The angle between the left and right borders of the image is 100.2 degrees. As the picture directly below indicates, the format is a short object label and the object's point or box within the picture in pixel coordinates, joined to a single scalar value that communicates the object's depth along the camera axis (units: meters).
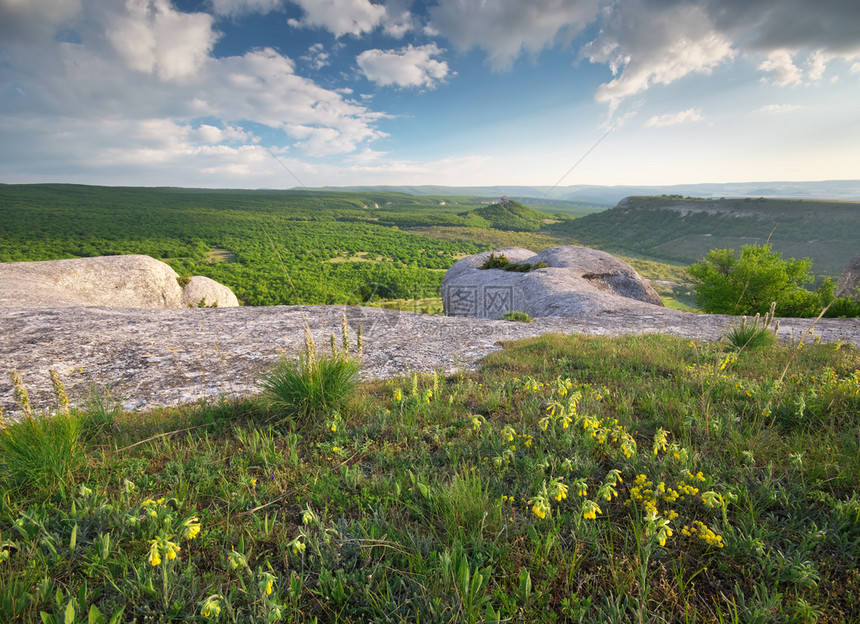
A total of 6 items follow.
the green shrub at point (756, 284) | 23.73
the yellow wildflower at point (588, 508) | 2.20
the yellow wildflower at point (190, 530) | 2.01
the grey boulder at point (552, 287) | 16.82
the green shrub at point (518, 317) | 13.55
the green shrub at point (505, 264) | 25.09
